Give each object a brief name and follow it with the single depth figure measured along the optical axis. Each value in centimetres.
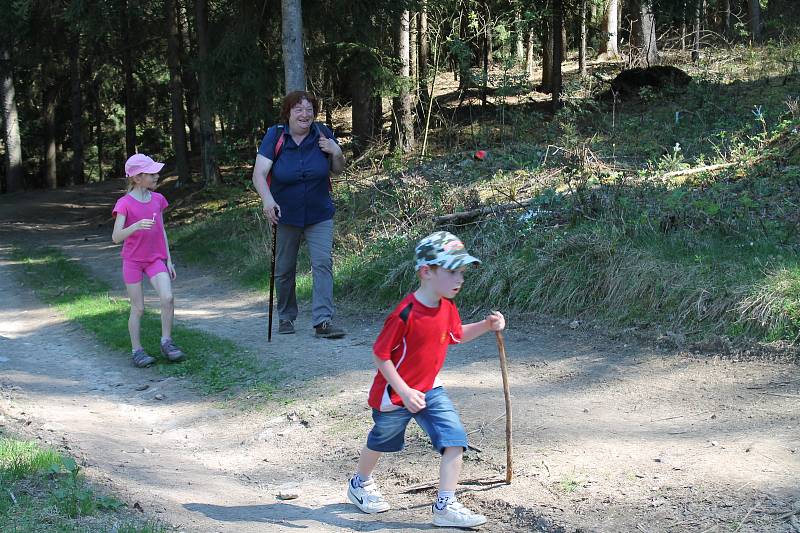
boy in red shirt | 430
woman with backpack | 820
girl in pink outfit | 793
